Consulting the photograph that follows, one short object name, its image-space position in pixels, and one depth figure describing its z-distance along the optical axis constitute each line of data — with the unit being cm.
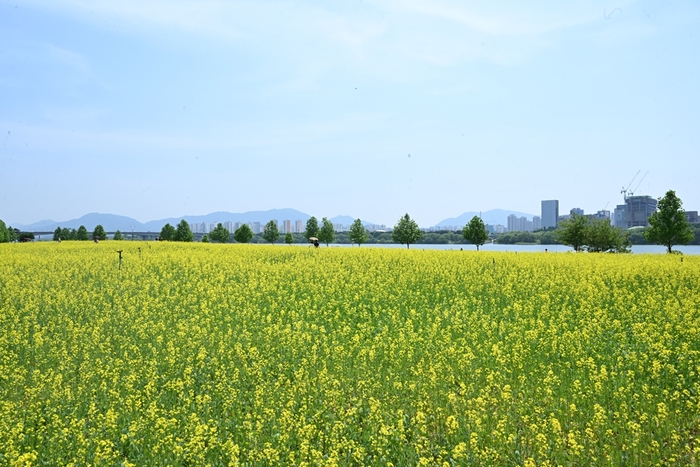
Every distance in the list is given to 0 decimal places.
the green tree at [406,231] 8212
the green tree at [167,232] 9671
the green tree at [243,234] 8494
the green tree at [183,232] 8938
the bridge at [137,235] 12189
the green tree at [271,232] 9473
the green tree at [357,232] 9019
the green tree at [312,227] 9379
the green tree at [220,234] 9984
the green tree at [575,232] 5850
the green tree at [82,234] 12075
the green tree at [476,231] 6869
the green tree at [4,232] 9490
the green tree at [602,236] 5781
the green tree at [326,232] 8938
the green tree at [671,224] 4678
